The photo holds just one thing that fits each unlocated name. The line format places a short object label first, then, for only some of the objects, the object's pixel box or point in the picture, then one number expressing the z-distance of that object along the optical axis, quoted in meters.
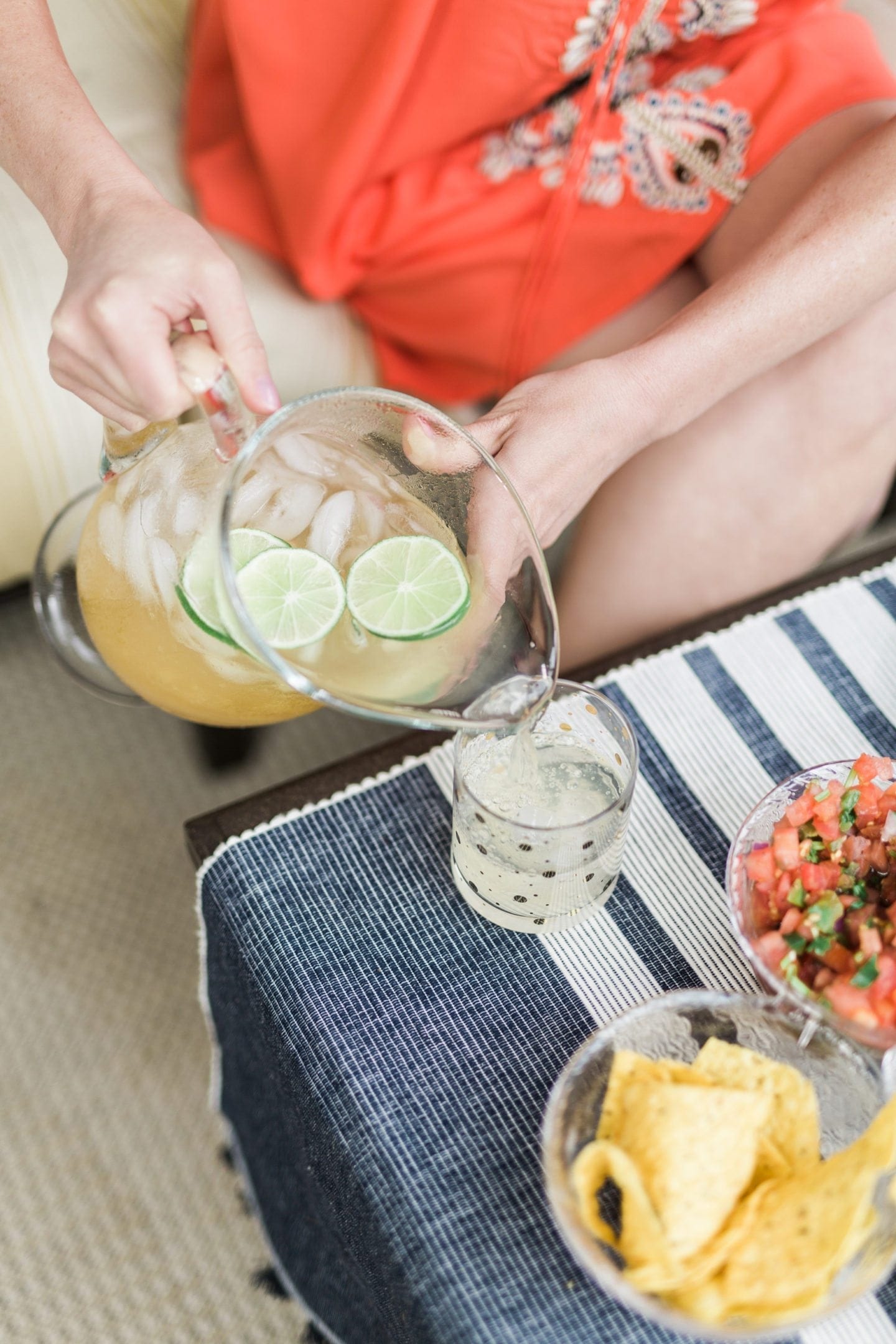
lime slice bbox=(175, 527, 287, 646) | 0.63
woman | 0.89
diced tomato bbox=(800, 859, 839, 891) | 0.64
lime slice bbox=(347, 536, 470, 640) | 0.62
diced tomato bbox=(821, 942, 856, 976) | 0.61
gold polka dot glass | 0.66
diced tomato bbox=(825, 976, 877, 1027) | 0.58
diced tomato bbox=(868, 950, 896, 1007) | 0.59
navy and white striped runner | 0.72
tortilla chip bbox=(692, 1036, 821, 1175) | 0.58
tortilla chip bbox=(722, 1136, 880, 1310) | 0.52
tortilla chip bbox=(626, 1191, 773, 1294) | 0.51
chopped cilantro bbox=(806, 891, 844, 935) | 0.61
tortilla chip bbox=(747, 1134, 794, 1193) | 0.57
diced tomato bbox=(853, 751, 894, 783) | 0.68
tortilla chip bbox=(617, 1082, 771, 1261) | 0.53
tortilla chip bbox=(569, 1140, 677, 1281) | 0.52
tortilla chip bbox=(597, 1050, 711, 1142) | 0.58
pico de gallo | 0.59
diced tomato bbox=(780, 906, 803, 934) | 0.62
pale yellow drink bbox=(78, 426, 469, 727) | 0.61
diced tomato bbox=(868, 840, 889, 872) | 0.66
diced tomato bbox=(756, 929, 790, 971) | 0.61
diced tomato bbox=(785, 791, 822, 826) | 0.66
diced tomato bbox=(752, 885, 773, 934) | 0.64
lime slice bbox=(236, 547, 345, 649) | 0.58
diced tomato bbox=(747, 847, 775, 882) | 0.64
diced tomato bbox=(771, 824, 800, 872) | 0.64
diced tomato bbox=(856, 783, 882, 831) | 0.67
